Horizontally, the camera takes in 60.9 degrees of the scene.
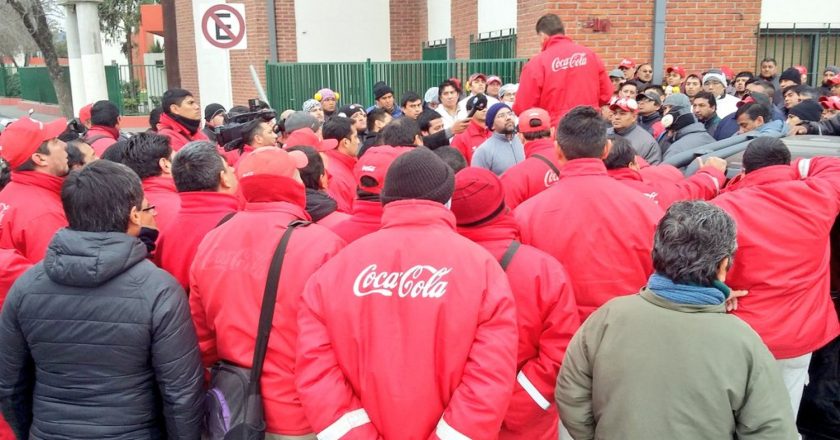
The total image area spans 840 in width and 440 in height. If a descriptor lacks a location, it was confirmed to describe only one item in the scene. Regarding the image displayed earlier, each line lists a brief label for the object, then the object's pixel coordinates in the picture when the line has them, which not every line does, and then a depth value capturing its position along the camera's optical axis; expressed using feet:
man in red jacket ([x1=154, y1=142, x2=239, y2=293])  11.03
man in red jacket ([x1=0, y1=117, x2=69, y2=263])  12.57
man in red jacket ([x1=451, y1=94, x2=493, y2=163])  23.04
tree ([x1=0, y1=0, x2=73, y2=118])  78.59
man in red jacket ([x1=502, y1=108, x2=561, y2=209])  14.83
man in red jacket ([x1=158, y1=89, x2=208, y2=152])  21.52
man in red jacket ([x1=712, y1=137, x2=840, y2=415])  10.95
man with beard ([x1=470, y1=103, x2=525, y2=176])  19.03
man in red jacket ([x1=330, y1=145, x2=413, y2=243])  10.42
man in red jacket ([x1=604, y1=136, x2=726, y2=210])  12.93
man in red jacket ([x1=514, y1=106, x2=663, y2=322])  10.37
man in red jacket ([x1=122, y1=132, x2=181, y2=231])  13.32
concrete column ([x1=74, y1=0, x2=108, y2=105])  50.19
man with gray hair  7.47
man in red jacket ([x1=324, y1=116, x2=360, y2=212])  17.80
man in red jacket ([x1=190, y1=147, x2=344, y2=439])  9.23
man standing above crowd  19.93
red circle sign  25.95
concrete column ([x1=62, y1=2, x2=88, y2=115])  53.16
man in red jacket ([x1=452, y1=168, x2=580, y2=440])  8.98
